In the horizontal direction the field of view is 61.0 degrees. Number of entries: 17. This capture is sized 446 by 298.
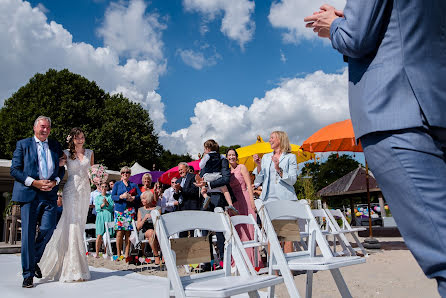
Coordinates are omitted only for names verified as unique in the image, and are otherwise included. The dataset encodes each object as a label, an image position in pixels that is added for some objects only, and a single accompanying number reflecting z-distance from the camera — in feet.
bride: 17.65
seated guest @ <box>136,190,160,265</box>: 25.35
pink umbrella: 45.71
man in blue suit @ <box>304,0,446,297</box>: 4.58
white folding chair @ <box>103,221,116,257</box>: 29.04
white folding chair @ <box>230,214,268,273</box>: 14.27
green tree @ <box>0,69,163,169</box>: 82.79
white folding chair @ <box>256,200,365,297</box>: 8.81
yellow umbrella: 36.73
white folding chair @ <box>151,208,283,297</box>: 6.82
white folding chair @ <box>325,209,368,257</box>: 20.74
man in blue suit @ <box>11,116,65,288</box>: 16.24
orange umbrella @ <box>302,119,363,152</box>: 27.96
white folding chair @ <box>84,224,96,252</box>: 32.85
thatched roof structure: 71.32
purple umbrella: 48.83
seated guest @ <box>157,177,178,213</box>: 27.20
